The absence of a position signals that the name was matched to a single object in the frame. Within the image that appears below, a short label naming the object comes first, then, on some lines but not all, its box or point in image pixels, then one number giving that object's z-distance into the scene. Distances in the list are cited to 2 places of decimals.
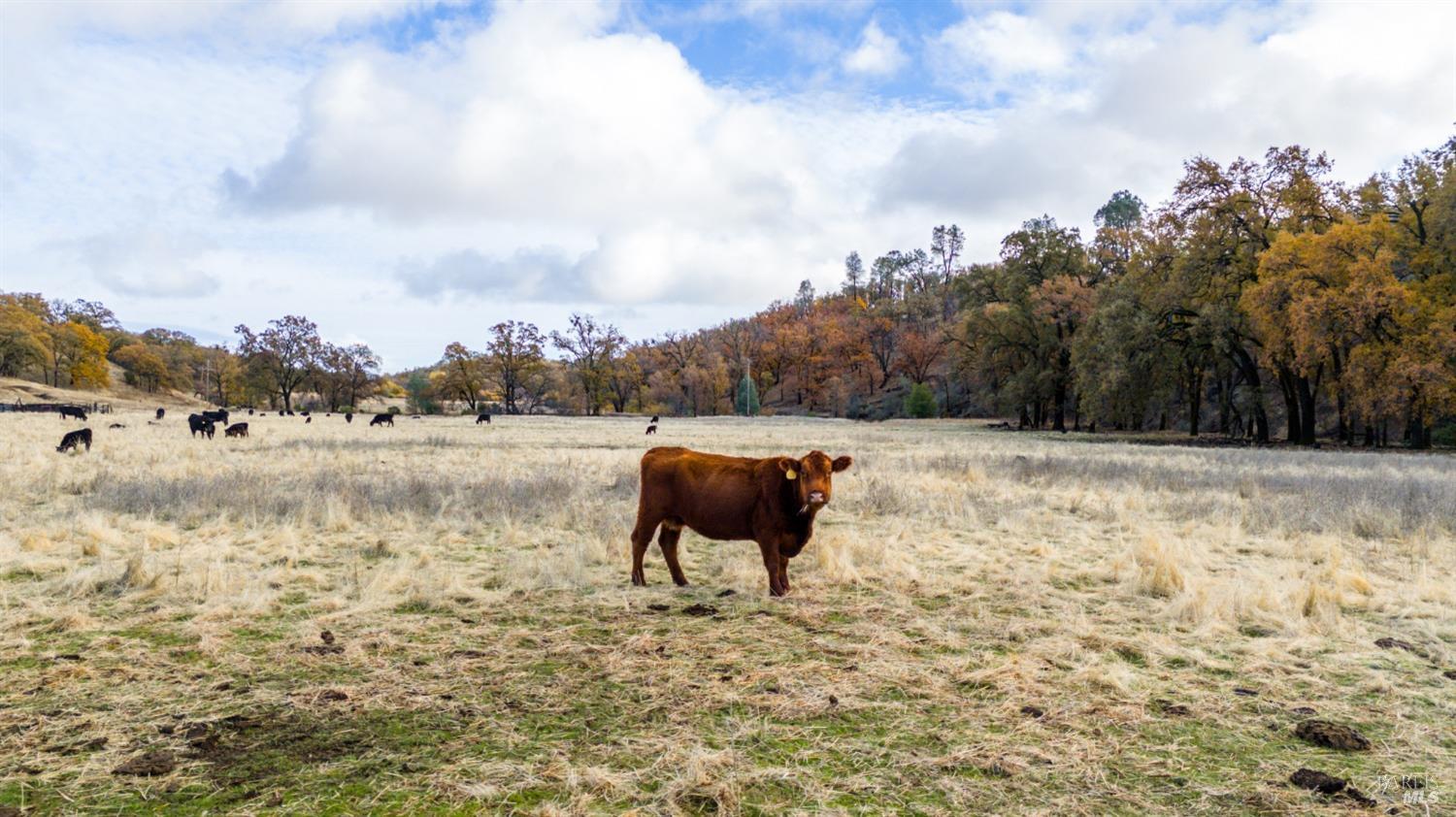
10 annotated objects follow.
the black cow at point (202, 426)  29.73
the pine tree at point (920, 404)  85.75
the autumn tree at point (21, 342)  84.00
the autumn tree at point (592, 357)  106.56
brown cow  7.05
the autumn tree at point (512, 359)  105.69
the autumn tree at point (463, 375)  105.62
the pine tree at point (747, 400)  100.25
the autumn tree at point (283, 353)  101.25
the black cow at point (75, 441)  20.96
